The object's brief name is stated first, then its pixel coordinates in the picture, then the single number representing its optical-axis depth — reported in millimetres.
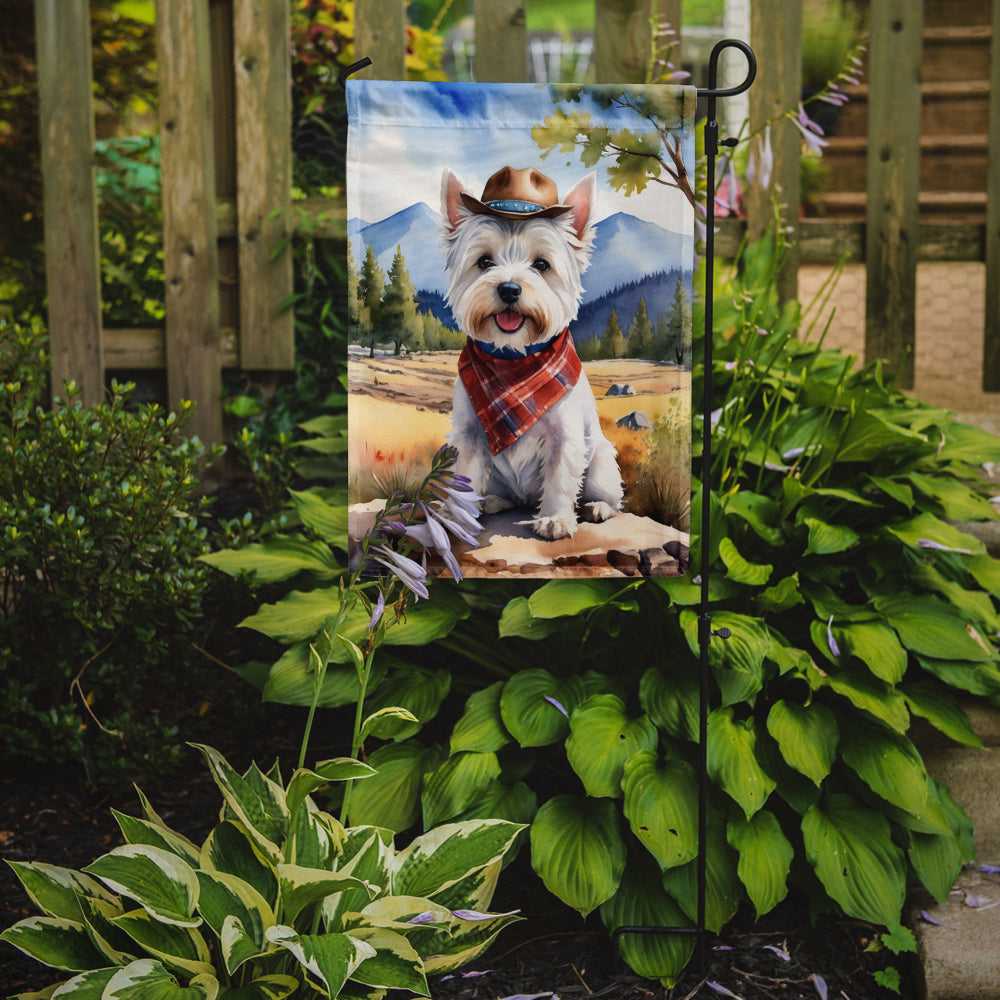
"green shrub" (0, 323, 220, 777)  2209
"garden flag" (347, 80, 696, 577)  1691
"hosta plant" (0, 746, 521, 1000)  1438
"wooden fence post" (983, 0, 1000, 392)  3352
